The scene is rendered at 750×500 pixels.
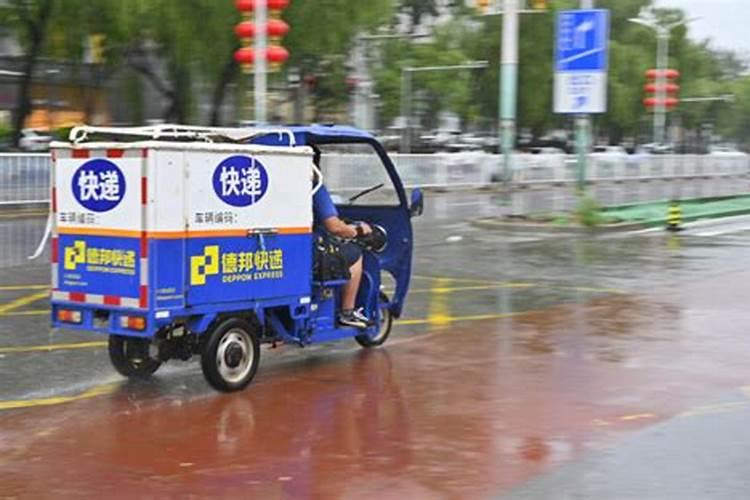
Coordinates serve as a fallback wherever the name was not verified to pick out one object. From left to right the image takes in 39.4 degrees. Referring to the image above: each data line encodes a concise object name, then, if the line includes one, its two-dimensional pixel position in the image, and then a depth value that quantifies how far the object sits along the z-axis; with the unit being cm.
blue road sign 2378
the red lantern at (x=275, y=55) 2063
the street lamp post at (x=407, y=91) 5350
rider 859
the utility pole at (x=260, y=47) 1980
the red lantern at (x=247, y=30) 2050
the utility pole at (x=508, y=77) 2506
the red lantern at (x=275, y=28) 2058
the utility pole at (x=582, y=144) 2528
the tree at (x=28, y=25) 2955
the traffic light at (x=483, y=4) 2567
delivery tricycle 723
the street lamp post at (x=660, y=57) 5000
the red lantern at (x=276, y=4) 2027
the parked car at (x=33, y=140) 3214
